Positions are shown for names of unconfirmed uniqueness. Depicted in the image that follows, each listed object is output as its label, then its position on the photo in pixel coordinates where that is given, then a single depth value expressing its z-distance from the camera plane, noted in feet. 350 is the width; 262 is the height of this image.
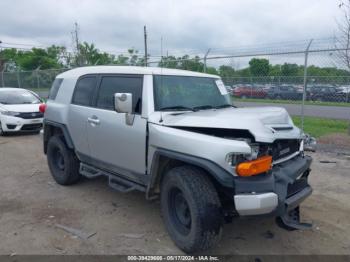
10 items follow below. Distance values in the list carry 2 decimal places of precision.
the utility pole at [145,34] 103.85
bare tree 27.36
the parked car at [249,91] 40.70
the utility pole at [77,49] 106.01
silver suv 10.32
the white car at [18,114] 33.55
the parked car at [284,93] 39.91
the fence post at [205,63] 33.15
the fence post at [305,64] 26.81
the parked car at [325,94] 38.46
